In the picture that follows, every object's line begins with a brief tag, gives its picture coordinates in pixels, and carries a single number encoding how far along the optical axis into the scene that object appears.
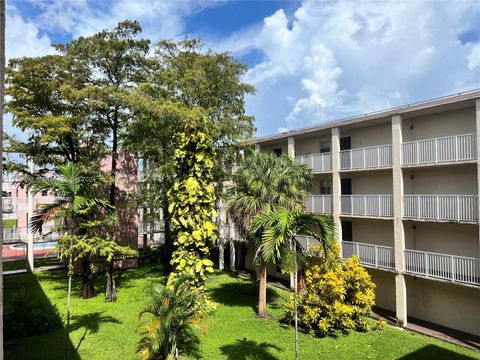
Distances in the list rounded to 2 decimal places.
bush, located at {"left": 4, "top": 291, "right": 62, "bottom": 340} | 12.20
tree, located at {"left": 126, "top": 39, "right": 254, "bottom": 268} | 18.33
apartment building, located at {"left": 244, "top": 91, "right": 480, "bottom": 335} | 13.55
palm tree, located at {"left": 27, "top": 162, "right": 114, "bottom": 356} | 10.27
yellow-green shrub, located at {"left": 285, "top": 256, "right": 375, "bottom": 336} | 12.41
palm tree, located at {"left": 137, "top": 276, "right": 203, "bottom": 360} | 8.87
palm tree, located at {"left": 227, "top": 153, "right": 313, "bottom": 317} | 14.68
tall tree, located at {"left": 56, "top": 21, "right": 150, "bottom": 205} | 16.05
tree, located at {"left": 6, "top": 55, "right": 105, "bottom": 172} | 15.11
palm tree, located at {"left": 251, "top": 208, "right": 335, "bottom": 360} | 8.62
